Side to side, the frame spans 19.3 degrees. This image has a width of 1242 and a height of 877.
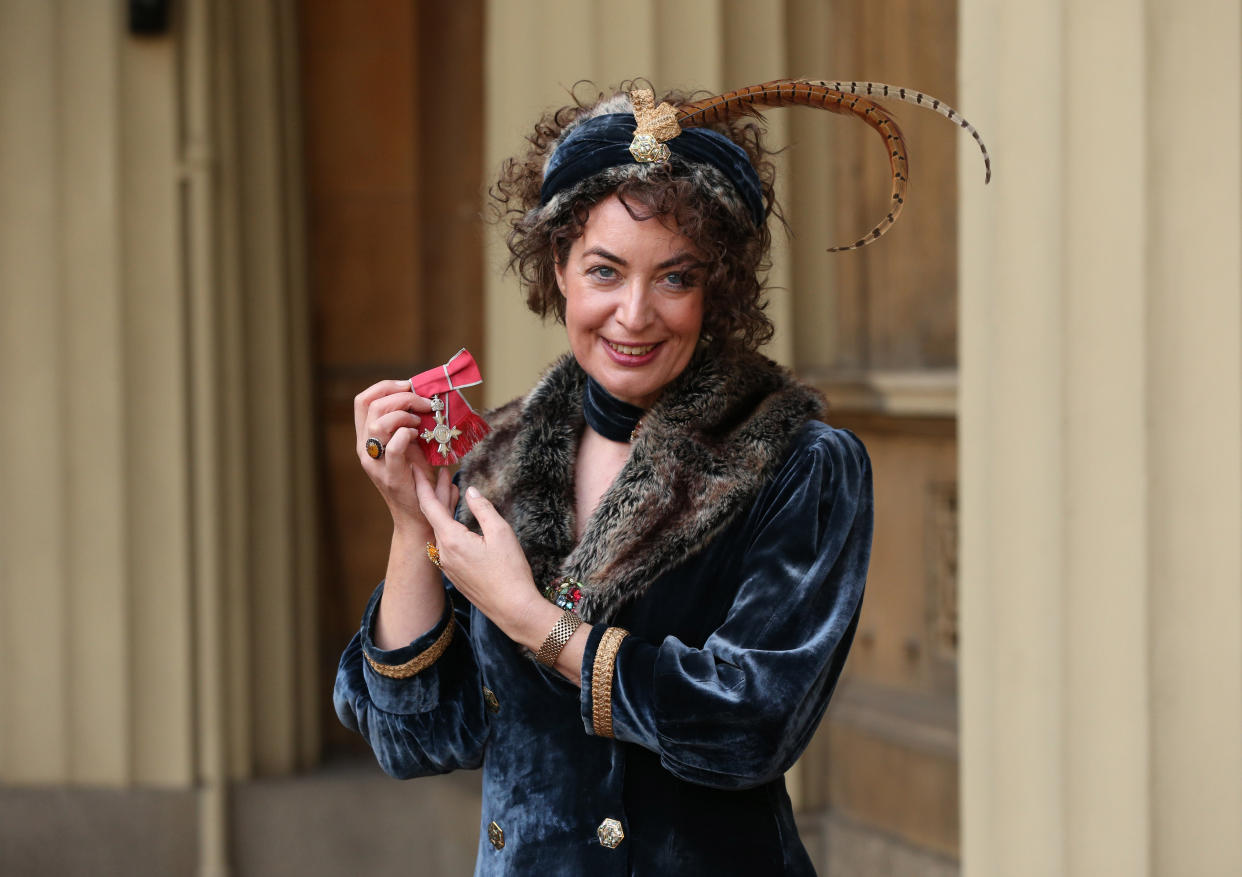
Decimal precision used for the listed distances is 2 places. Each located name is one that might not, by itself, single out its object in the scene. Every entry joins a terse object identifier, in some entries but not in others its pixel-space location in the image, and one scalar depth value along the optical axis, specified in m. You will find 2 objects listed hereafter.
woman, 2.96
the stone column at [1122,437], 3.50
